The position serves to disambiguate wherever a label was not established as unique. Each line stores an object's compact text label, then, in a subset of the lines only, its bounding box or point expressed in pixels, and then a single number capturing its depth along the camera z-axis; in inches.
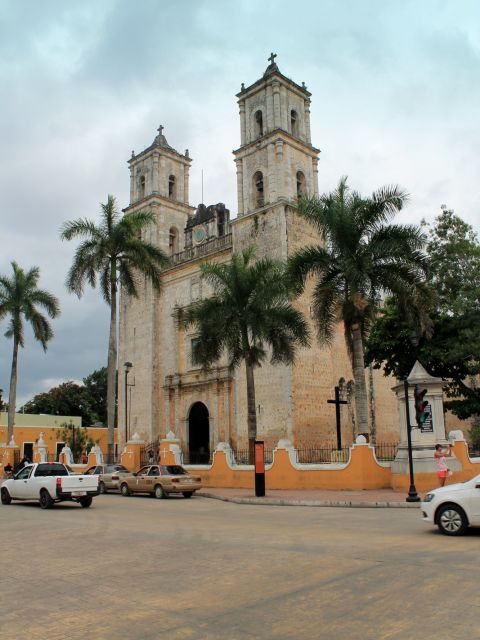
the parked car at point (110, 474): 917.8
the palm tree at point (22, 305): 1417.3
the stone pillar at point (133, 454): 1208.8
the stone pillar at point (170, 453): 1081.4
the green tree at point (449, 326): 919.7
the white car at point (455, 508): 378.9
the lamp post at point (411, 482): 621.4
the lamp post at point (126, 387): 1462.4
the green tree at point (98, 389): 2751.2
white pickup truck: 639.1
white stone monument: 742.5
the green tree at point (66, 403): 2650.1
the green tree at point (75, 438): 1744.6
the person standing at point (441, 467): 627.2
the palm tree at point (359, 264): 820.0
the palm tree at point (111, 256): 1095.6
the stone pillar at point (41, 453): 1382.9
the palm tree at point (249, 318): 925.2
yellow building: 1874.4
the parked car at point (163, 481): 811.4
